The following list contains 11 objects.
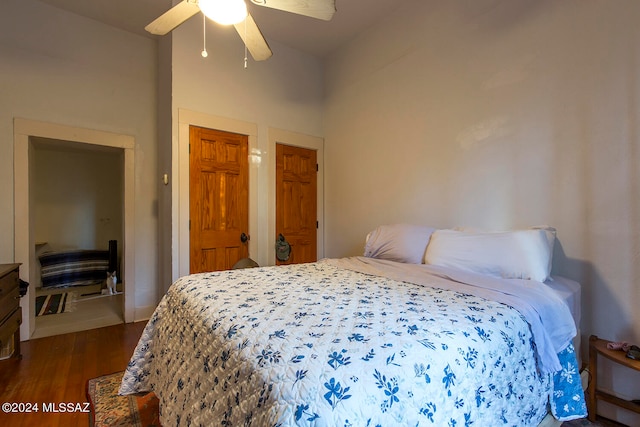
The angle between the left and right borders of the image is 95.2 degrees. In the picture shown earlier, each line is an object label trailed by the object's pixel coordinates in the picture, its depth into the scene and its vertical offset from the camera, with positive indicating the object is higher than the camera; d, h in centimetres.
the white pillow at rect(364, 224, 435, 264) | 223 -28
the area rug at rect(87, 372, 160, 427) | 166 -122
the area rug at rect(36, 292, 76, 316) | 350 -123
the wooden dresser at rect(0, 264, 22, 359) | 211 -75
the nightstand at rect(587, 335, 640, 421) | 155 -101
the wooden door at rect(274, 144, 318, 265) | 351 +10
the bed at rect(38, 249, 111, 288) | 453 -95
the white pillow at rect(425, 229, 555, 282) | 166 -28
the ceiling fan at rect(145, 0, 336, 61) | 156 +115
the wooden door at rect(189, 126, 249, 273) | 292 +10
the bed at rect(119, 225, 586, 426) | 75 -45
